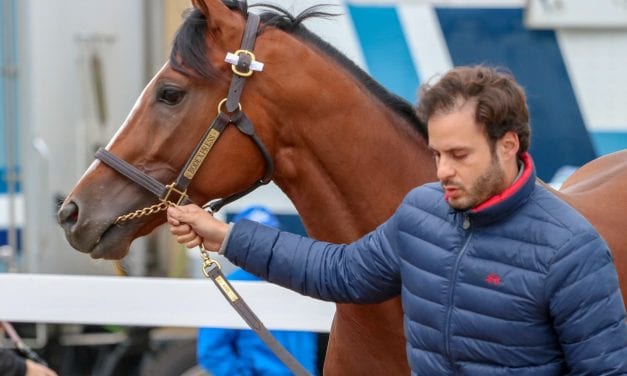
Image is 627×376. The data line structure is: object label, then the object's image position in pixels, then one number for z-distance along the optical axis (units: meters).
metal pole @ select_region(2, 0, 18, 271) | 11.87
